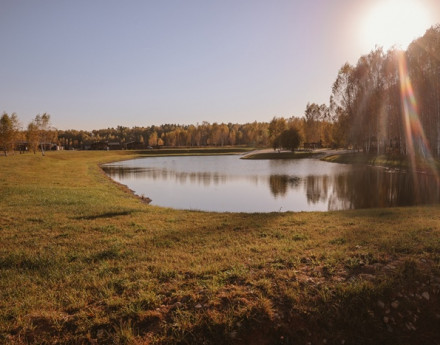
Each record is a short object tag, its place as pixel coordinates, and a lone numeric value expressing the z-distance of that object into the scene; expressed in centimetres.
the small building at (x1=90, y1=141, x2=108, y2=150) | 13800
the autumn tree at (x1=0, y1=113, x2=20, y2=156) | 6700
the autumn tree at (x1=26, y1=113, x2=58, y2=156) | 7512
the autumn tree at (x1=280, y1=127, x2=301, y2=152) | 8644
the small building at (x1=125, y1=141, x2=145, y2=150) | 14825
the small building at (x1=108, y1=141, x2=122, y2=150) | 15040
